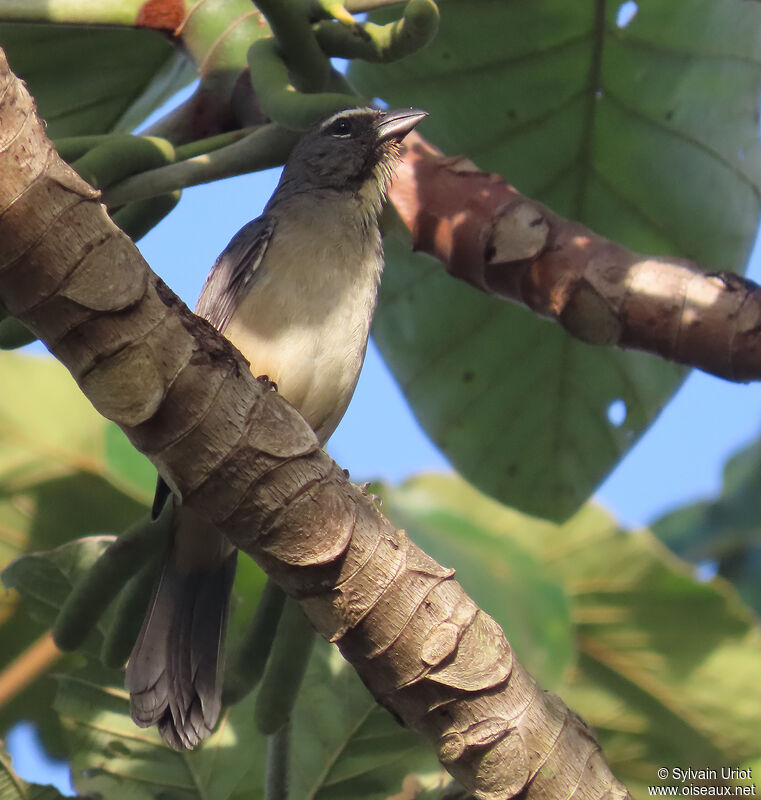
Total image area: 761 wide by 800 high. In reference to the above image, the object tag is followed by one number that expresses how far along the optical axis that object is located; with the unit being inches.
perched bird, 223.0
